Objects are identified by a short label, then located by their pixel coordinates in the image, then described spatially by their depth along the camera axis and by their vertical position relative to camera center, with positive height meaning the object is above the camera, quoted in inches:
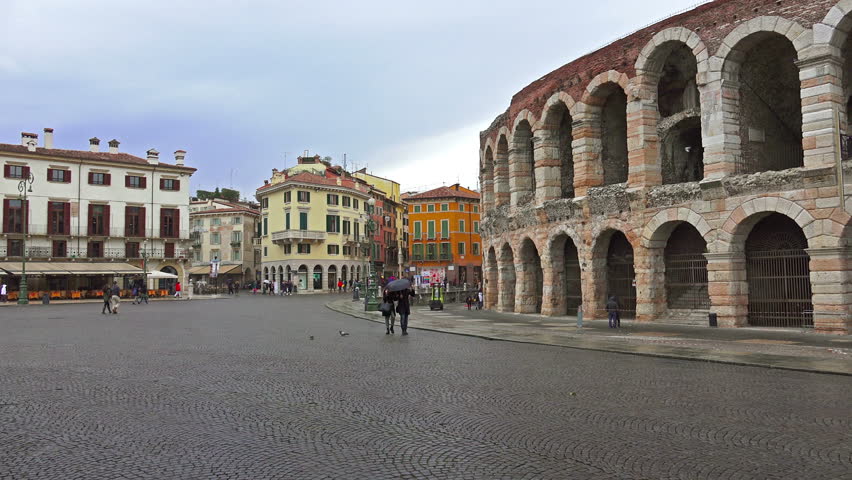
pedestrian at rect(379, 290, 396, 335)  756.0 -37.1
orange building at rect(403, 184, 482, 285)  3191.4 +227.0
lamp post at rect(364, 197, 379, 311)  1243.2 -37.8
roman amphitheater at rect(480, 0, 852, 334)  702.5 +136.1
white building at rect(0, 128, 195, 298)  2010.3 +226.7
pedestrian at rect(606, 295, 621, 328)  821.2 -49.6
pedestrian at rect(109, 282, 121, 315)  1205.7 -32.9
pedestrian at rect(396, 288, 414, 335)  748.0 -34.9
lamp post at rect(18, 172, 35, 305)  1712.6 -25.7
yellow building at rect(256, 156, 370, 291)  2778.1 +222.9
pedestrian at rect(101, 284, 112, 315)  1217.8 -25.3
